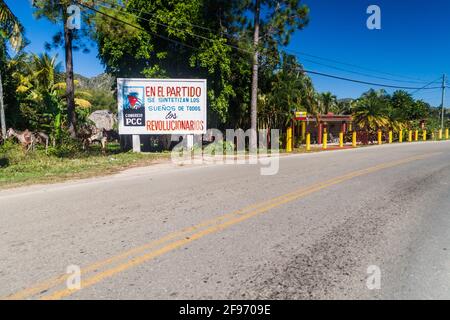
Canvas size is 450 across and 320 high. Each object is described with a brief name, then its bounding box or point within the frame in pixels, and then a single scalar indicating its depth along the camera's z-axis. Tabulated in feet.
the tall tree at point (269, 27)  67.87
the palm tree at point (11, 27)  42.06
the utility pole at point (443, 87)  143.43
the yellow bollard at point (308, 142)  72.33
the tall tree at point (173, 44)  62.13
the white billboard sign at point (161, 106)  58.80
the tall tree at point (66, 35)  51.13
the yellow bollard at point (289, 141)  68.64
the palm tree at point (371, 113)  102.37
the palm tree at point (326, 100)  169.87
